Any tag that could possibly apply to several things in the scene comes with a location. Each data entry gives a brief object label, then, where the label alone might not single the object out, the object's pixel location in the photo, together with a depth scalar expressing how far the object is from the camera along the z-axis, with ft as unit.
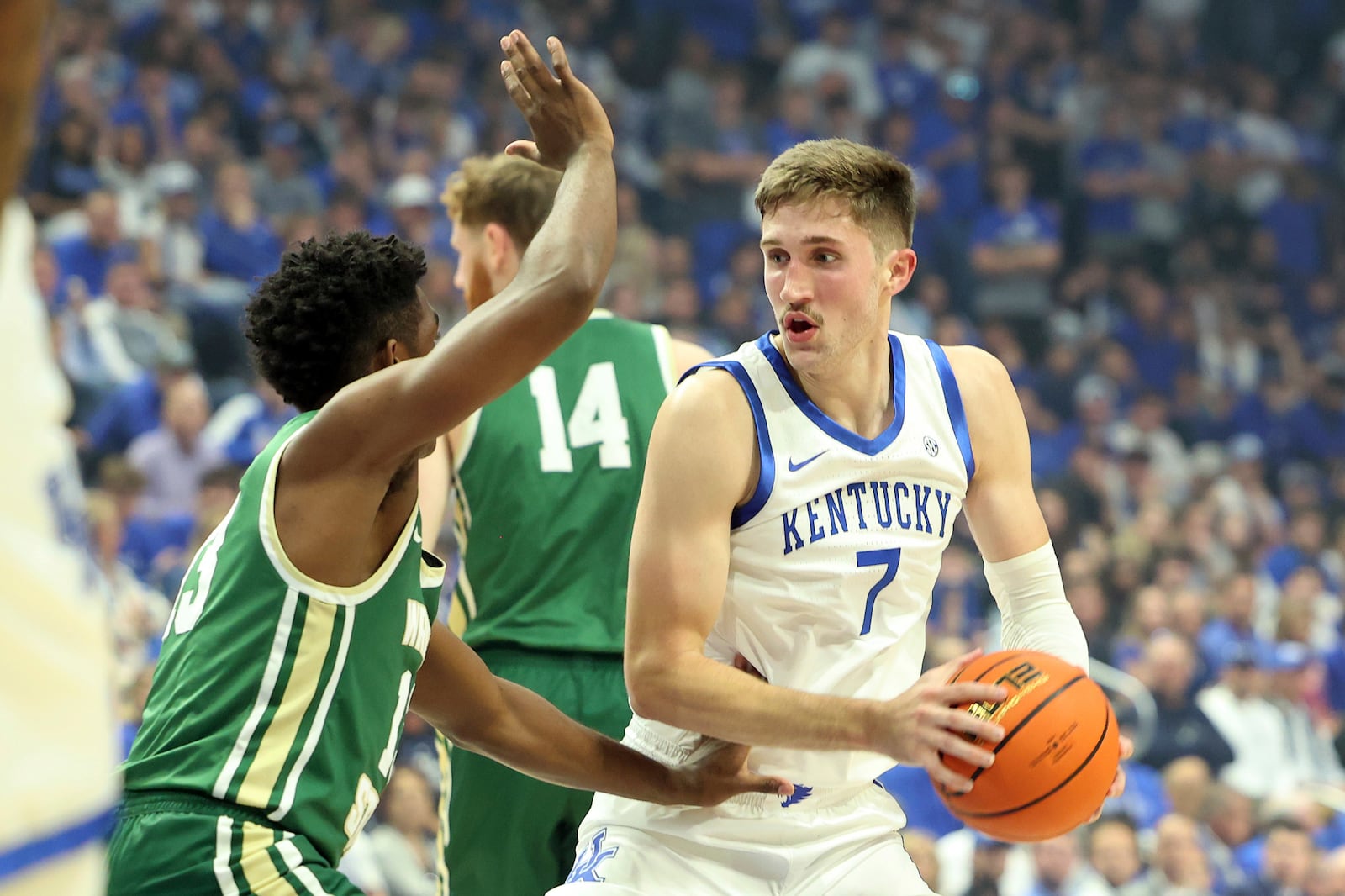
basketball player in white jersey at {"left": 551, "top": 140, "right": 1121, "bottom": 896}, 20.24
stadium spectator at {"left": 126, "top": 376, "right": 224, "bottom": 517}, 55.63
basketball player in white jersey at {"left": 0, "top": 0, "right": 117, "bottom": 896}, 9.23
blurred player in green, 26.71
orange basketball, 18.24
